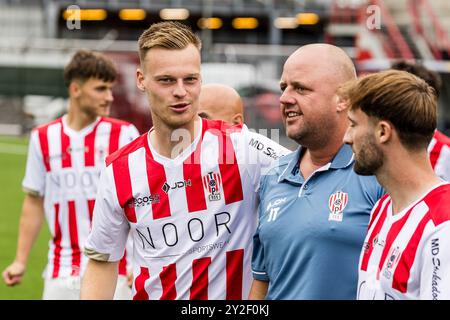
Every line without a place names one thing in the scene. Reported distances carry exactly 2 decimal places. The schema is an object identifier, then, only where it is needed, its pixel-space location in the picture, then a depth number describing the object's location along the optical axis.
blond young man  3.91
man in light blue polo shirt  3.40
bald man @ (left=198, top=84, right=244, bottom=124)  4.91
